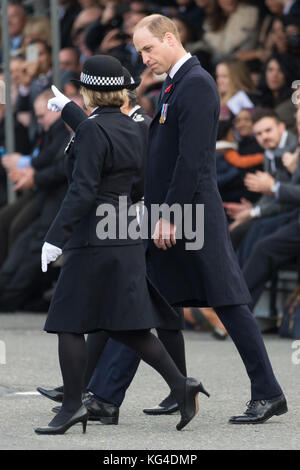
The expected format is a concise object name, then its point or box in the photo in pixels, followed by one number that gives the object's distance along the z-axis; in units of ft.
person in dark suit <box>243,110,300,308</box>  62.03
